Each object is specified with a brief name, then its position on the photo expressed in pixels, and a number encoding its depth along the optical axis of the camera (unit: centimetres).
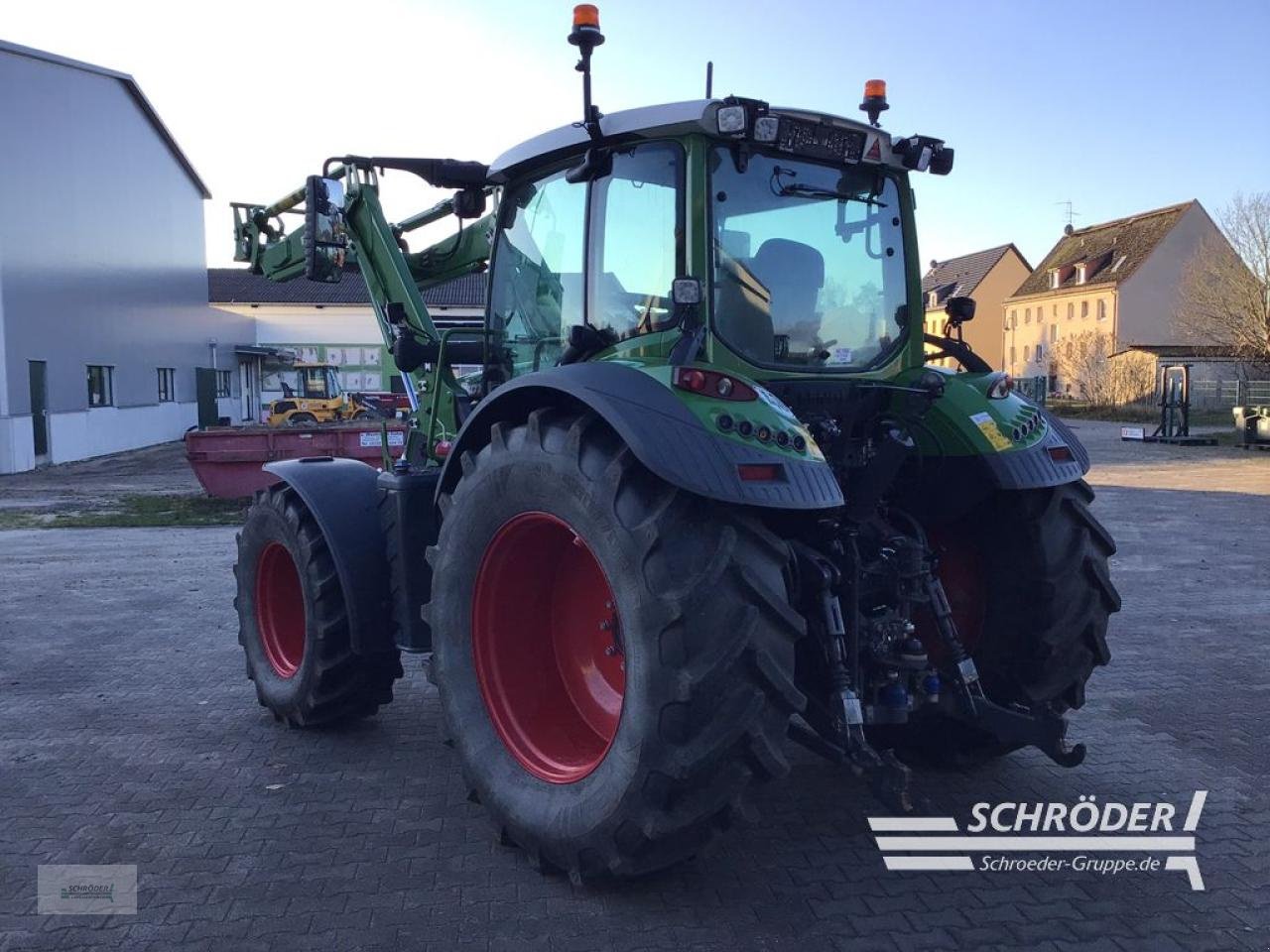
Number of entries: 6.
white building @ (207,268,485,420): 4044
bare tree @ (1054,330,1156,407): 4169
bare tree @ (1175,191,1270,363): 3775
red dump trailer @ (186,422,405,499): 1492
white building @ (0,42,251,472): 2186
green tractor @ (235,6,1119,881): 304
